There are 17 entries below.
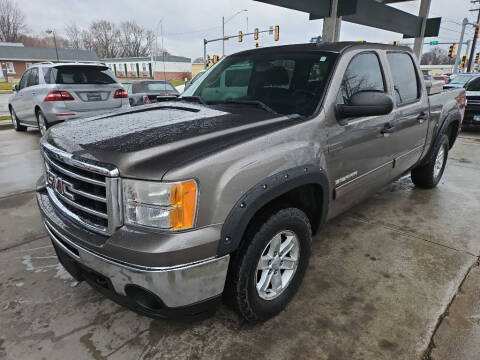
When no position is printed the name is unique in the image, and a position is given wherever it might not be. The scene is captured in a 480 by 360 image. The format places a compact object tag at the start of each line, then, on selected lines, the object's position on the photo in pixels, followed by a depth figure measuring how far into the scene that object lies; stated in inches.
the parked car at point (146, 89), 409.1
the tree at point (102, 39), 3166.8
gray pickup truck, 63.5
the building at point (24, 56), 2105.1
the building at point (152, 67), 2482.8
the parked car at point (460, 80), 455.8
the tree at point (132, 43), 3273.1
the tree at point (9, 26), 2770.7
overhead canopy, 336.5
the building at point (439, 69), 2809.1
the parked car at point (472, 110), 374.9
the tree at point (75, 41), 3109.7
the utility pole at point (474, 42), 1238.3
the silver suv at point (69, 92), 284.5
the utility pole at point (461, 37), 1161.5
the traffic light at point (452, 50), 1235.6
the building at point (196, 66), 2925.7
